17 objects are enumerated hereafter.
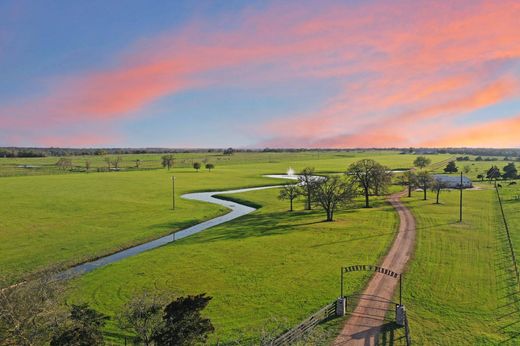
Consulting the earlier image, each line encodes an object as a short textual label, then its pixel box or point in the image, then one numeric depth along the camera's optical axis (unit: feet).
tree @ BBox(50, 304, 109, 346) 67.15
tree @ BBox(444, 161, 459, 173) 551.63
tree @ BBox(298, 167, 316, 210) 248.05
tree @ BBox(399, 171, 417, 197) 323.55
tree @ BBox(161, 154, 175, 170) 630.33
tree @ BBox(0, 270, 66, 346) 71.10
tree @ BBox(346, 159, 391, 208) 287.26
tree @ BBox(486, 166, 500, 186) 463.01
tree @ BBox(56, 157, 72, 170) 627.05
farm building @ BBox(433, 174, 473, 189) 385.50
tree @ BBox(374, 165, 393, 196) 289.47
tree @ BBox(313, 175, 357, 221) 222.89
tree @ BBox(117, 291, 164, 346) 74.79
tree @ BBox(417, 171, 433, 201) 306.55
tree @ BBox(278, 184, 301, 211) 258.98
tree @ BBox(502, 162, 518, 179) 479.82
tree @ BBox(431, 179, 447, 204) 298.21
